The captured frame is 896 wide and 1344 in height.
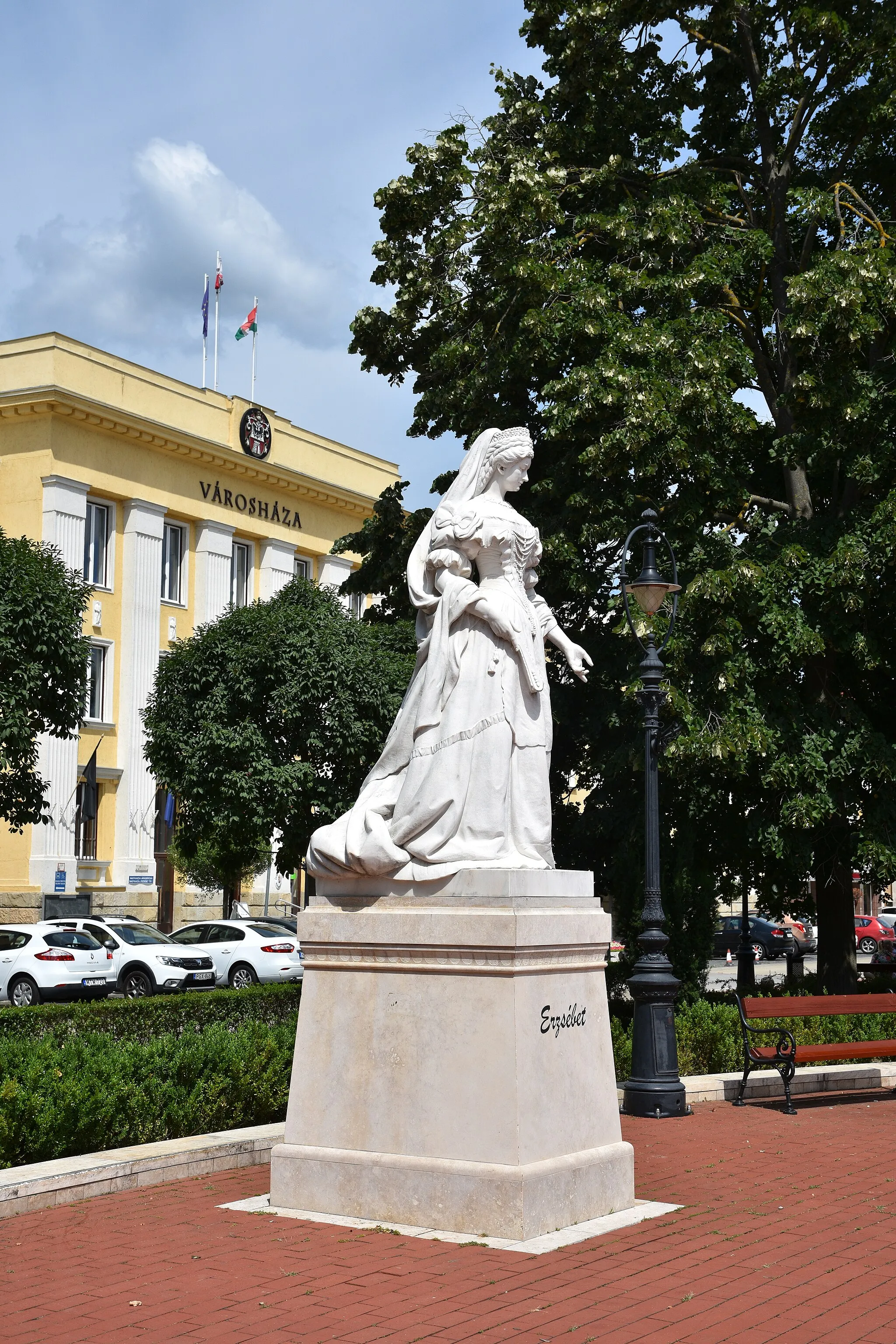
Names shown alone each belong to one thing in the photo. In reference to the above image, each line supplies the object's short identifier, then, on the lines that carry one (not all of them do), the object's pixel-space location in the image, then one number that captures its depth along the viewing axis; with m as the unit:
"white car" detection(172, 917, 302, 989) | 29.70
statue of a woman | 8.12
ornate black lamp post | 12.48
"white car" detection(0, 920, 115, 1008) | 26.22
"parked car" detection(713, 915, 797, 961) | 48.53
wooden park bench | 12.95
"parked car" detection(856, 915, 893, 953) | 50.34
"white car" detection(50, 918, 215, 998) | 27.97
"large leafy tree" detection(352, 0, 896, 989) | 17.19
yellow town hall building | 43.19
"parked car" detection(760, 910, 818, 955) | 49.41
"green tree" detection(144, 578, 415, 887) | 27.84
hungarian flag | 53.09
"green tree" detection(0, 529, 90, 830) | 23.80
